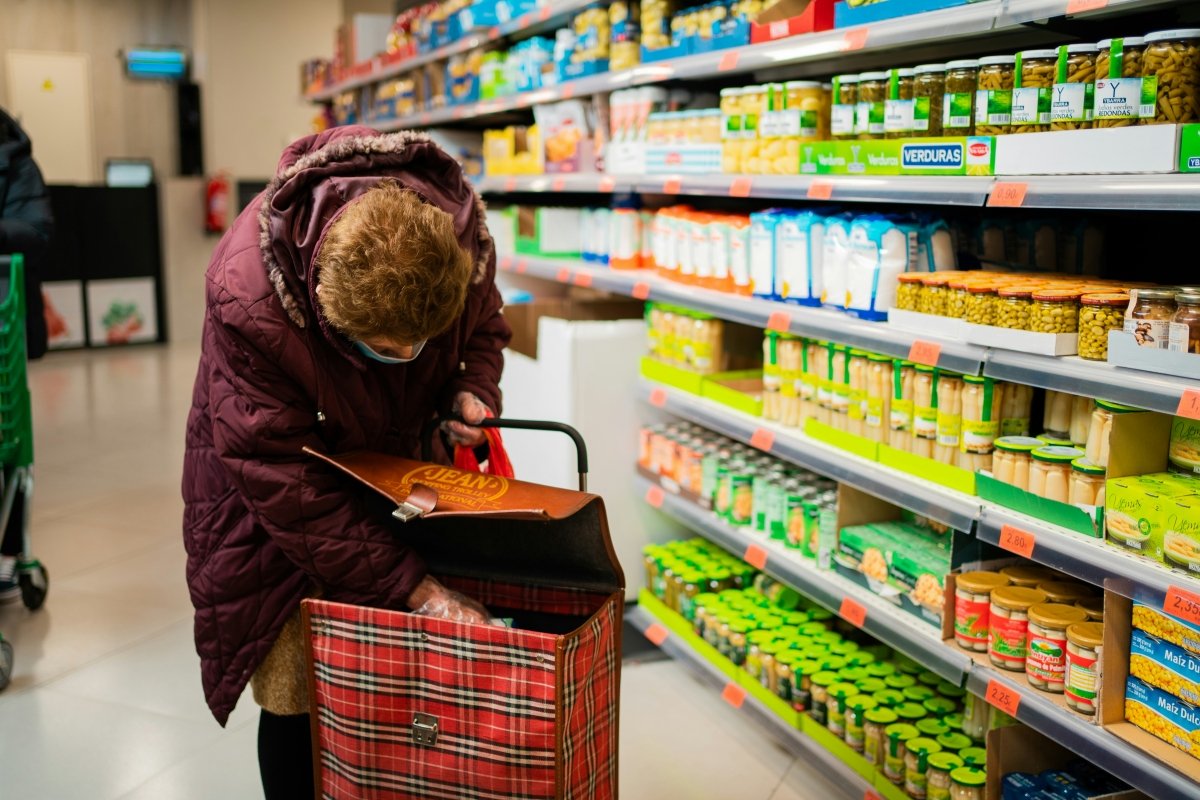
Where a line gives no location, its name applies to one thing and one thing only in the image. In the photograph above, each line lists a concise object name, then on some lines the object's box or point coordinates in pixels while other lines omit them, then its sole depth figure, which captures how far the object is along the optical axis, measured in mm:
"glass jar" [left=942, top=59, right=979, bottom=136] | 2383
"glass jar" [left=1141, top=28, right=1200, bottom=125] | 1937
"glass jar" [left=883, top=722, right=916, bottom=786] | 2625
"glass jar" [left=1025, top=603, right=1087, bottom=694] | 2217
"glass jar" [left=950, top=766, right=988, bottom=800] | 2430
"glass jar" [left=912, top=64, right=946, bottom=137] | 2471
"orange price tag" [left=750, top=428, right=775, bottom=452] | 3070
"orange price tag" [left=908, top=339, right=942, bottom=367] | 2396
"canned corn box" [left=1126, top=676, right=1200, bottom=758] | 1953
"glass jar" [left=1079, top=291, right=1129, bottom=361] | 2051
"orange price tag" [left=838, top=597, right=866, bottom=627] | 2727
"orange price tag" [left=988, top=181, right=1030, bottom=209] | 2145
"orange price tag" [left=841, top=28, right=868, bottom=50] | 2540
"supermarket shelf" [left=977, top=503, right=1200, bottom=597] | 1939
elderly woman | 1696
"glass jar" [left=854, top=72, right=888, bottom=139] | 2641
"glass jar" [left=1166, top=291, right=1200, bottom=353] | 1878
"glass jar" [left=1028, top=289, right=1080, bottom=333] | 2125
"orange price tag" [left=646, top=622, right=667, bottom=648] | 3640
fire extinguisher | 9859
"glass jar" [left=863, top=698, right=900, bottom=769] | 2697
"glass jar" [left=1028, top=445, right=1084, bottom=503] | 2199
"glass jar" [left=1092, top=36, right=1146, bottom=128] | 1999
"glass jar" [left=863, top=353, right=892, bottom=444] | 2719
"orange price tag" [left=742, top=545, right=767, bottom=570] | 3150
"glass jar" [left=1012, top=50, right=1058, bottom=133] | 2174
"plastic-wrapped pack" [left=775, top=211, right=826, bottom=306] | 2945
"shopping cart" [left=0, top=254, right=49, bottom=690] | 3615
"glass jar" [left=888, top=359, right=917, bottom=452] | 2631
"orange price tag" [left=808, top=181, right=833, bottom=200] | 2703
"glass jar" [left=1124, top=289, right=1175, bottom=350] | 1935
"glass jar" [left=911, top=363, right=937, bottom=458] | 2555
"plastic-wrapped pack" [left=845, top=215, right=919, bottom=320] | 2689
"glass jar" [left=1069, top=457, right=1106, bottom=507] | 2123
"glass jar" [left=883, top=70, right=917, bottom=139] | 2537
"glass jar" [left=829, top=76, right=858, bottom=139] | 2721
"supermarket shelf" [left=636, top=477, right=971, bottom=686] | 2475
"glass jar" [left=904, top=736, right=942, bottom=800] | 2557
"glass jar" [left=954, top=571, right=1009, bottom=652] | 2402
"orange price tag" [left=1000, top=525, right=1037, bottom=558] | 2189
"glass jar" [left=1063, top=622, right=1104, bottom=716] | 2131
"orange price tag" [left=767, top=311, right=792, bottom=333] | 2943
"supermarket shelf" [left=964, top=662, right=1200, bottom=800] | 1936
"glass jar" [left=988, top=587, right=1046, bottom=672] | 2311
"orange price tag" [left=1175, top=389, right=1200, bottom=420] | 1821
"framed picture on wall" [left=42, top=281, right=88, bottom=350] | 9086
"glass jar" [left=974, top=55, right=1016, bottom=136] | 2273
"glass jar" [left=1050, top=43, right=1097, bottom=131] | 2084
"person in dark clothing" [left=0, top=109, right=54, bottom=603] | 4336
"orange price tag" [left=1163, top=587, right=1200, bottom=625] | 1851
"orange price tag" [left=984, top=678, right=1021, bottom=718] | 2252
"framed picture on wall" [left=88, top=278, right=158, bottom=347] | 9406
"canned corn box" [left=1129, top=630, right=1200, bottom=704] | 1948
